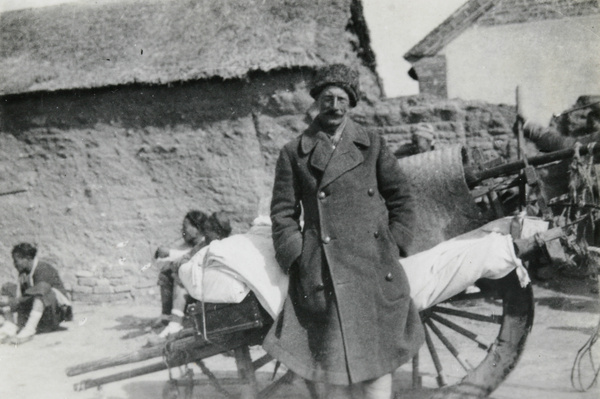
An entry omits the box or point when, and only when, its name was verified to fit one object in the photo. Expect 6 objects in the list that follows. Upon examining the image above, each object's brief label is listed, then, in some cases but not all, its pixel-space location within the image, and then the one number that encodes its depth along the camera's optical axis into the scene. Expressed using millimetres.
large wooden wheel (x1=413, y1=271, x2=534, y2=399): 3410
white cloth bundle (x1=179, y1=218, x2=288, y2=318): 3238
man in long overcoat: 2932
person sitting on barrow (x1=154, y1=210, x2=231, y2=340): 6094
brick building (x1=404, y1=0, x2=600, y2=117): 9406
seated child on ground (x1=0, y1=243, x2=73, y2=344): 6773
